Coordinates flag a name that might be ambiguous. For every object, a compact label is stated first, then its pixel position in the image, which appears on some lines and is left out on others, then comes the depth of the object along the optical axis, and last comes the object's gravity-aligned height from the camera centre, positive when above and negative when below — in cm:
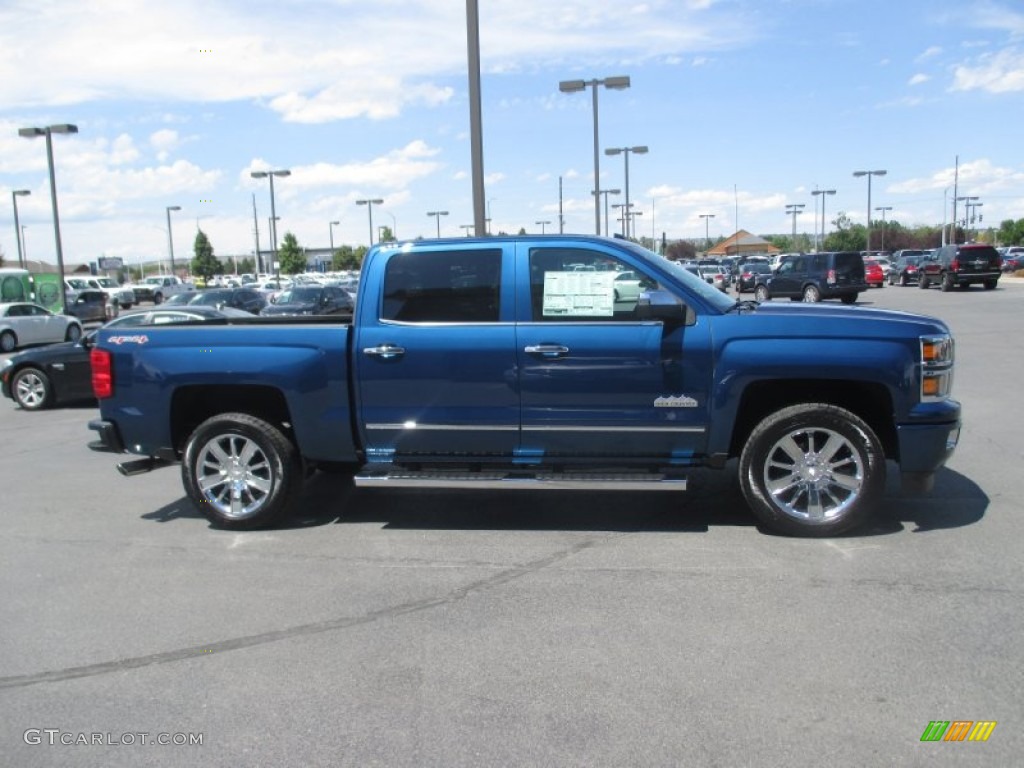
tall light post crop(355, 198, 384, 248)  5969 +421
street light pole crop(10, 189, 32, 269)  5429 +313
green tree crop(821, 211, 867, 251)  10506 +153
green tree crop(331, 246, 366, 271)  10094 +67
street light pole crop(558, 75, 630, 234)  2723 +540
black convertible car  1309 -151
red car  4394 -122
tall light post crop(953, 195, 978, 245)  11038 +614
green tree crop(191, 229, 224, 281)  8338 +118
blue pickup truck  559 -83
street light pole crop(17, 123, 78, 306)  3309 +530
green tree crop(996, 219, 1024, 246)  10849 +182
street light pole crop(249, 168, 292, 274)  4664 +491
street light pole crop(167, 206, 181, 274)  6844 +260
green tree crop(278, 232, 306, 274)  8225 +103
